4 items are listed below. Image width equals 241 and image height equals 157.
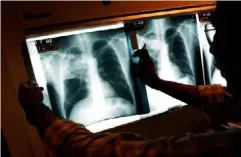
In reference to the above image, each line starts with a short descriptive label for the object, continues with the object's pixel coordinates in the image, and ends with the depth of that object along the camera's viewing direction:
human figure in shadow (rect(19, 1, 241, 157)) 0.64
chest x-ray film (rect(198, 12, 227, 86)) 1.33
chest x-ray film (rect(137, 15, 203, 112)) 1.23
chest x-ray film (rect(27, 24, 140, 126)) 1.01
